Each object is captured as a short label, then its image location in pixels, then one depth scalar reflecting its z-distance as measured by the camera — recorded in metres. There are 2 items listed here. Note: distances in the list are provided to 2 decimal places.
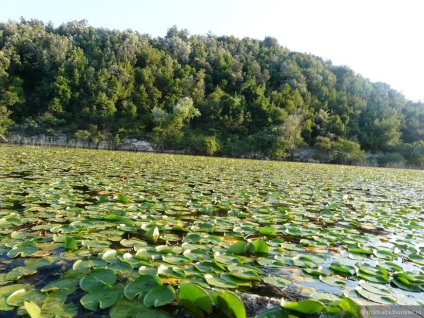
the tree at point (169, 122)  35.25
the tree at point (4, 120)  28.87
